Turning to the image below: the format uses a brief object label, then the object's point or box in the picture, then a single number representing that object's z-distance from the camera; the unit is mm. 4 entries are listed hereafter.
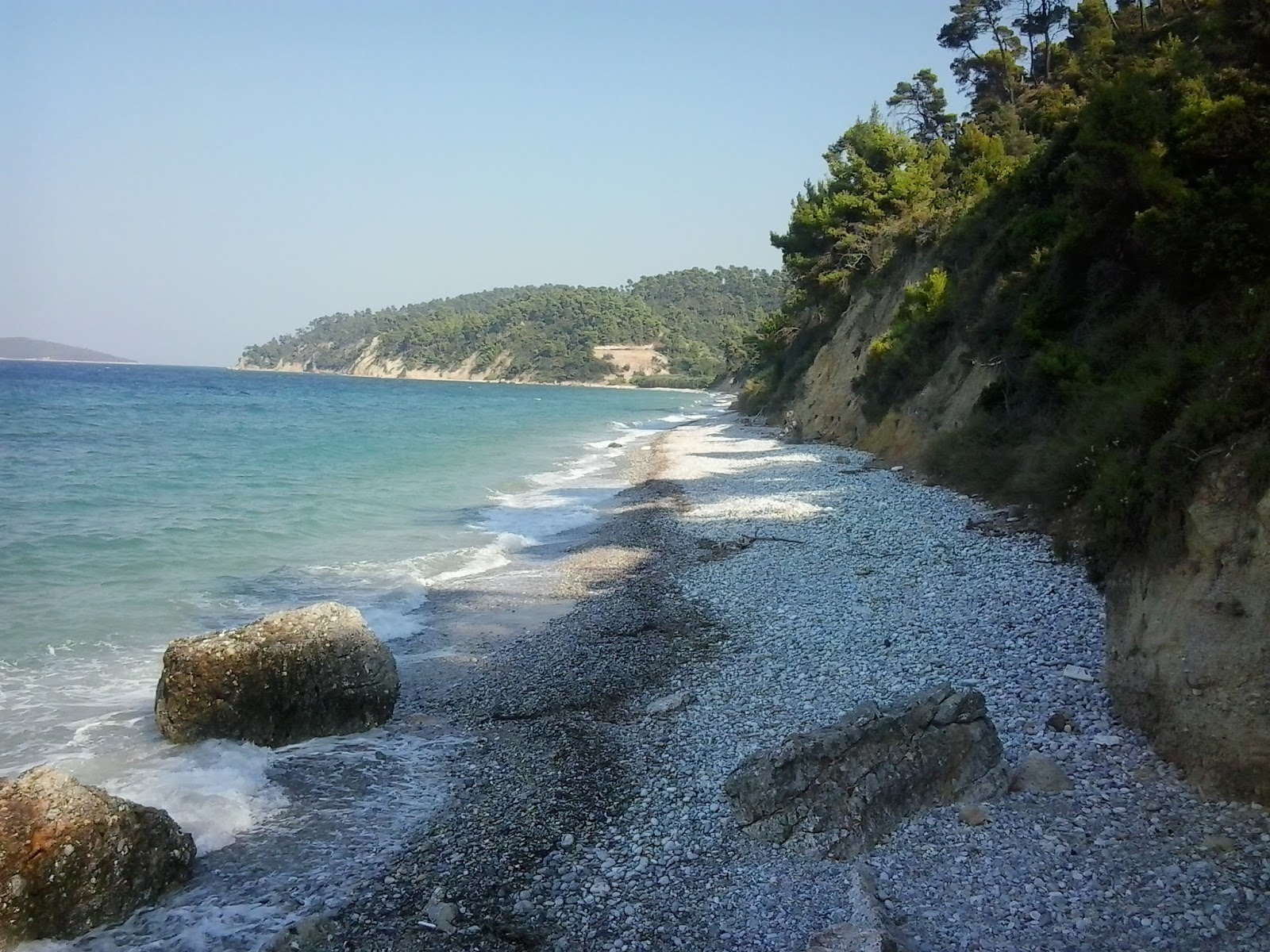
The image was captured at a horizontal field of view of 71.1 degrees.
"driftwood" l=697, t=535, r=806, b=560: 17359
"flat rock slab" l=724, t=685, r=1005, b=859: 6695
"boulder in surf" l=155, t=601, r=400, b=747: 9414
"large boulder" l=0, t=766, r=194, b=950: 6305
